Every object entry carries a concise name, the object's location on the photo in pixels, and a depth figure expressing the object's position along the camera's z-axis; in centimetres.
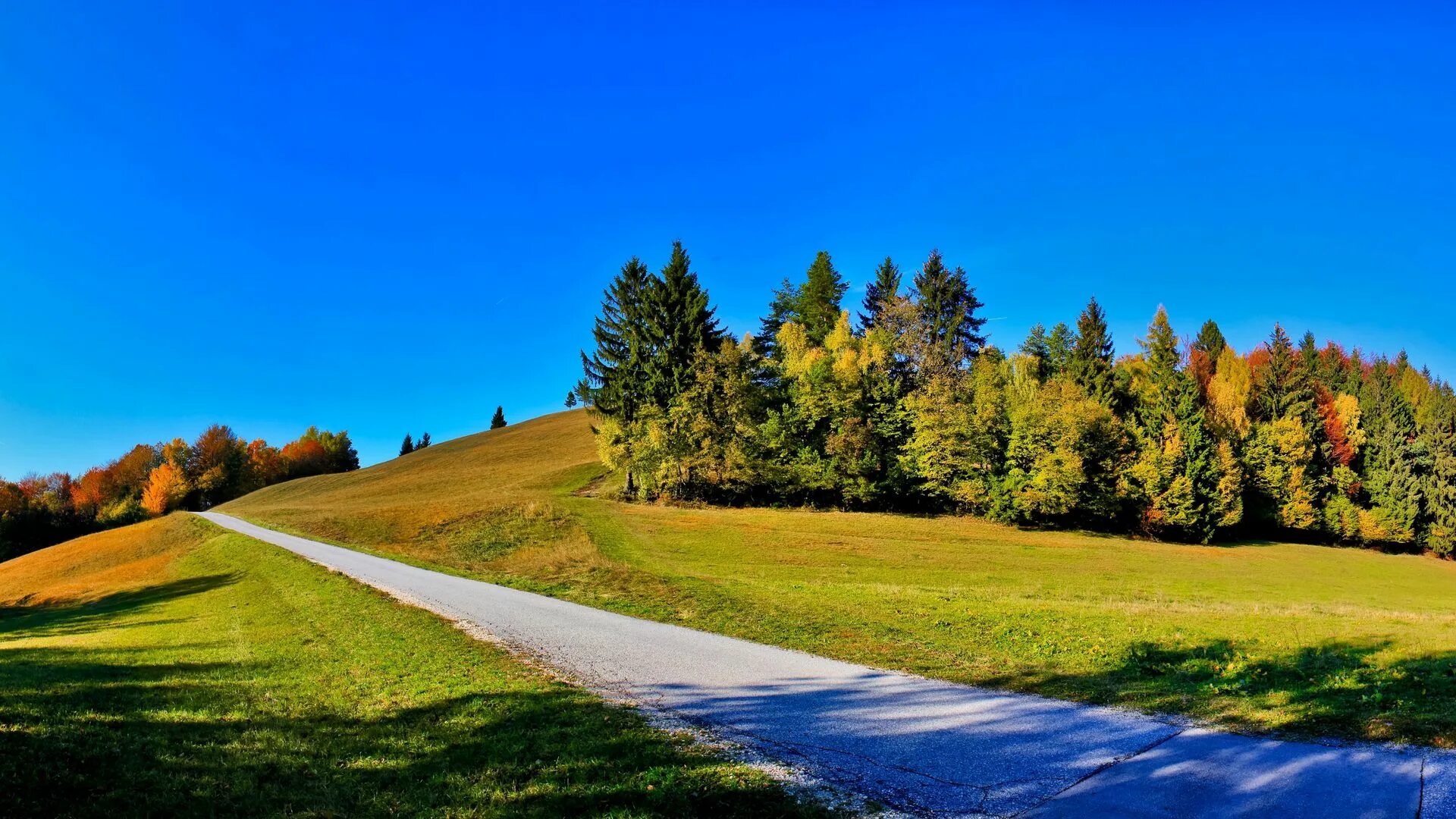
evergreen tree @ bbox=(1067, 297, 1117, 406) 5353
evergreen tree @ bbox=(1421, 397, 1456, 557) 4688
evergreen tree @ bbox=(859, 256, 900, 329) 6825
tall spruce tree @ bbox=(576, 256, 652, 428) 5238
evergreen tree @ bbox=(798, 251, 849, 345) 6844
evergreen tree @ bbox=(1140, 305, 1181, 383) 5388
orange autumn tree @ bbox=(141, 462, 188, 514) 8275
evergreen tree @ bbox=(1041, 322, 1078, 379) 5875
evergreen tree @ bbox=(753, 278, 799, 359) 6956
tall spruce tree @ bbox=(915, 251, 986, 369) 6362
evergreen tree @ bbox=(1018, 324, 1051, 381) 6088
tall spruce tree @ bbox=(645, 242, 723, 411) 5109
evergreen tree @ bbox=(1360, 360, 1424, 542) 4781
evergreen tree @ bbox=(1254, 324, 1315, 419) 5222
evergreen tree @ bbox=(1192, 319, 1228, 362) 6494
